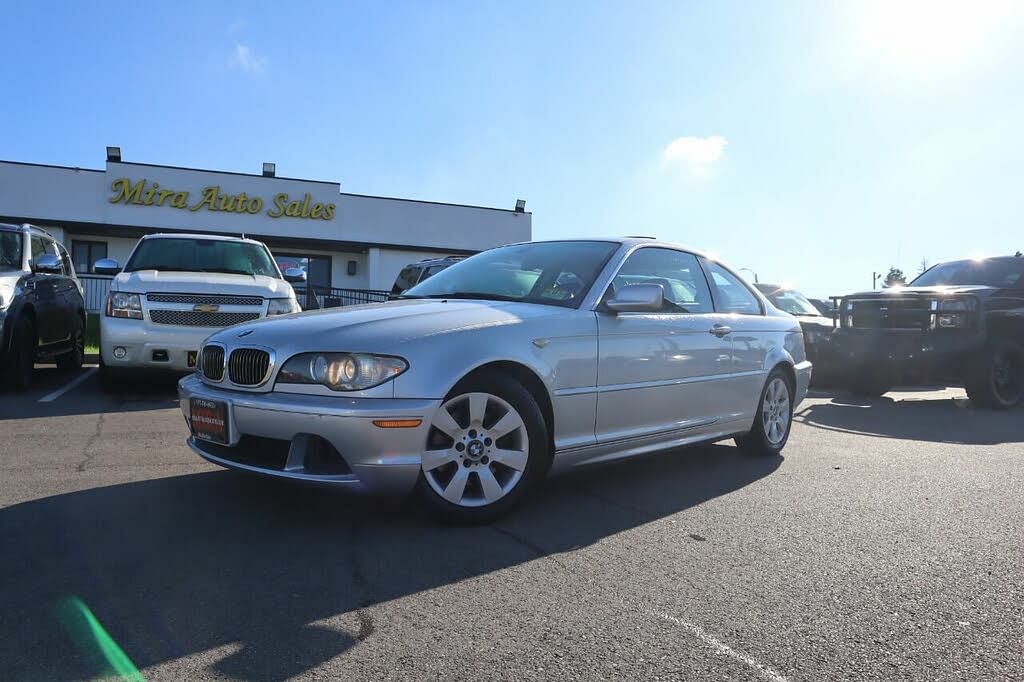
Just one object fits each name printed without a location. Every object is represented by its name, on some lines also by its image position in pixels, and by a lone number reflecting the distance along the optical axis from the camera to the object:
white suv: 7.59
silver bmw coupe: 3.48
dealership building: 23.81
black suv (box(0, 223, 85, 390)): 7.59
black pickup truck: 9.18
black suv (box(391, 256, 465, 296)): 13.23
